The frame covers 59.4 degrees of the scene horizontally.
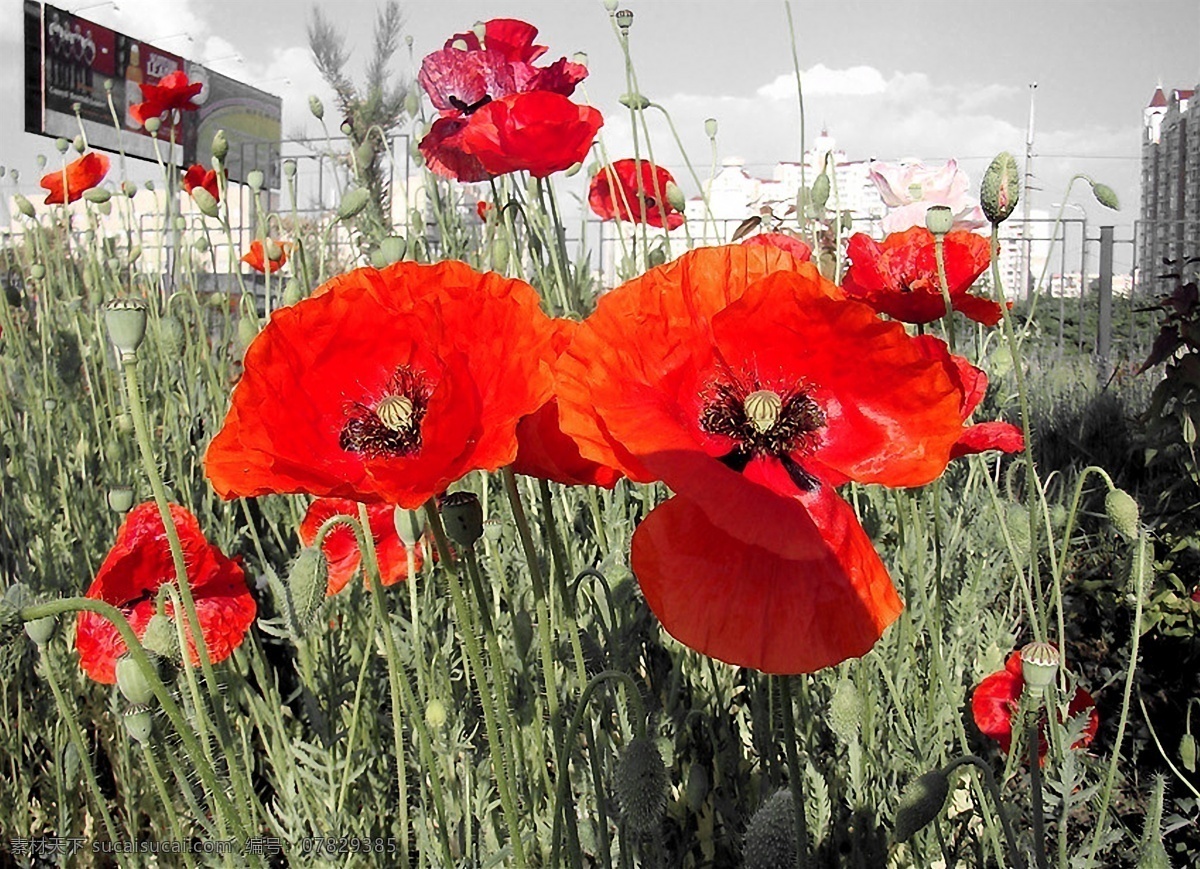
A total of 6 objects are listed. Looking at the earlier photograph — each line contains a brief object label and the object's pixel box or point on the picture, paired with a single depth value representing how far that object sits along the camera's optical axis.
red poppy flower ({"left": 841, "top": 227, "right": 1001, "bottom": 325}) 1.28
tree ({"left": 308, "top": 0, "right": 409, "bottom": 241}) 13.09
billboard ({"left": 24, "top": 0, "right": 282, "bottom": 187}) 15.09
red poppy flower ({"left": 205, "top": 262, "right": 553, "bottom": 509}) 0.63
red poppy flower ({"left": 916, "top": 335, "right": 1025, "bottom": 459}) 0.88
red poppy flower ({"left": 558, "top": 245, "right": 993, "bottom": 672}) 0.54
